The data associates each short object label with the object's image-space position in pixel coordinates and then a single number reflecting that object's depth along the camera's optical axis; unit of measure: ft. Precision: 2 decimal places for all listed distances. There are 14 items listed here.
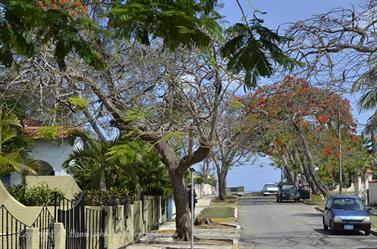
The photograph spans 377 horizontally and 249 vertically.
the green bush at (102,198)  61.36
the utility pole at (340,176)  146.86
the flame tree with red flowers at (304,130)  78.89
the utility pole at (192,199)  53.12
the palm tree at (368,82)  55.57
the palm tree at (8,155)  62.03
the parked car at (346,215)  83.82
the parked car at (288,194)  184.65
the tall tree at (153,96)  54.98
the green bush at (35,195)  63.87
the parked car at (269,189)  263.08
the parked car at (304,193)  195.42
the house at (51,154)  101.45
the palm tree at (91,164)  67.67
